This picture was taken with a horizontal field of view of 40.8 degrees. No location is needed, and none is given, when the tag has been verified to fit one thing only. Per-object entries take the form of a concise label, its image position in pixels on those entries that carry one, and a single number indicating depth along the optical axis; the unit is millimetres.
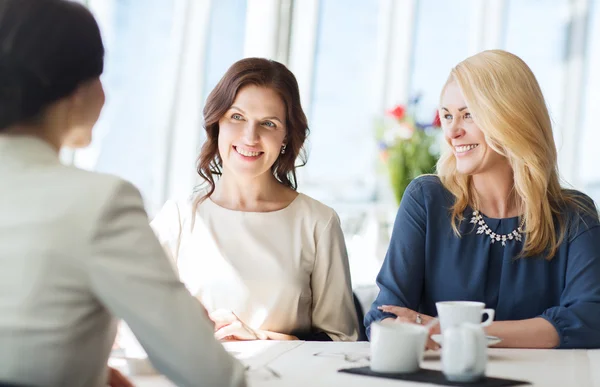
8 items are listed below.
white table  1573
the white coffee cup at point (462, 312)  1852
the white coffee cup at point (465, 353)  1541
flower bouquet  4988
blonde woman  2467
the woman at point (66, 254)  1122
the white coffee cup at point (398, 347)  1603
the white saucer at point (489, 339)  1768
